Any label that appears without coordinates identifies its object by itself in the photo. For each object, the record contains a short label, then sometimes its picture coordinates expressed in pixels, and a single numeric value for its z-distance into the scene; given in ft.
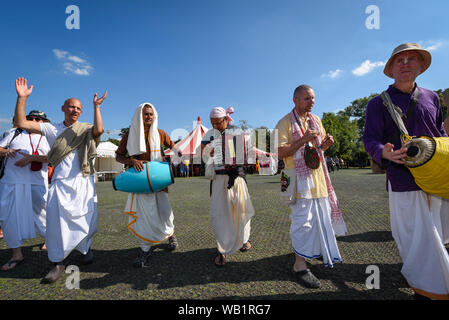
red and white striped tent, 61.46
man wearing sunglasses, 10.89
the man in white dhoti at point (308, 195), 8.21
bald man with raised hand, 9.17
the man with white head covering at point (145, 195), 10.07
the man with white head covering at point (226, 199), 10.00
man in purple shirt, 5.85
